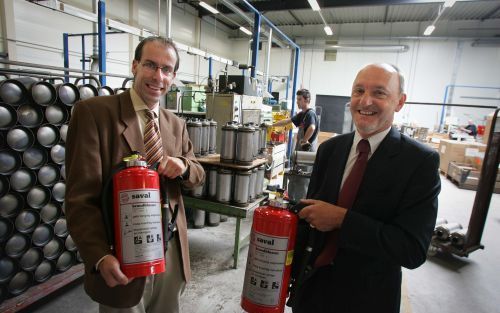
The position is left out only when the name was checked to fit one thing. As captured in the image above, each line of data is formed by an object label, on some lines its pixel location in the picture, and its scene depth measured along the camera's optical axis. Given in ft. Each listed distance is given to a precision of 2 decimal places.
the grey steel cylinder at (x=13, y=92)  5.97
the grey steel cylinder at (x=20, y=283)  6.41
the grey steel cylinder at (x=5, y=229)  6.11
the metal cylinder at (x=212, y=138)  9.46
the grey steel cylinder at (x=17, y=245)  6.29
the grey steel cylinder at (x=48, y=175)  6.75
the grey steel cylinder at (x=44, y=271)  6.90
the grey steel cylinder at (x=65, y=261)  7.39
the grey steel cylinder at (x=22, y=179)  6.23
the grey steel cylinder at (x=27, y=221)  6.41
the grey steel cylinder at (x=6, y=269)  6.19
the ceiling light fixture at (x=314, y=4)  20.12
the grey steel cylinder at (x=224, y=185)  8.50
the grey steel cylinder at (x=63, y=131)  7.04
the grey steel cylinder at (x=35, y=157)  6.44
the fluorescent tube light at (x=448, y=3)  19.14
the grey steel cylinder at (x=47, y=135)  6.62
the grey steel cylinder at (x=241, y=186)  8.43
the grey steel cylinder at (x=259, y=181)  9.37
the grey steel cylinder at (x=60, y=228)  7.27
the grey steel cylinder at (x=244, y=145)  8.24
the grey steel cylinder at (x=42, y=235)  6.79
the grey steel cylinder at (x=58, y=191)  7.05
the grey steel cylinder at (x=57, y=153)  6.92
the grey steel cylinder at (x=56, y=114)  6.73
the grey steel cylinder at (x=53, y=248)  7.07
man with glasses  3.10
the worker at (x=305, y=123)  14.26
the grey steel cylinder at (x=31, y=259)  6.56
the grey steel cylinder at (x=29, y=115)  6.25
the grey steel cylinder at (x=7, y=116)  5.90
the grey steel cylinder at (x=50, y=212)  6.92
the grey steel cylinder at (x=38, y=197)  6.56
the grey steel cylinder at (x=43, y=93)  6.44
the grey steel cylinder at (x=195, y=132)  8.79
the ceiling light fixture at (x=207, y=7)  21.67
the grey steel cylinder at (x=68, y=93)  6.95
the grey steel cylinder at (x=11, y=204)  6.13
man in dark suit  3.00
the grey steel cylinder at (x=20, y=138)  6.09
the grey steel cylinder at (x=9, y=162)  6.05
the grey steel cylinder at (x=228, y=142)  8.39
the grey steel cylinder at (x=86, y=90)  7.50
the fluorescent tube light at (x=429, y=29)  26.07
